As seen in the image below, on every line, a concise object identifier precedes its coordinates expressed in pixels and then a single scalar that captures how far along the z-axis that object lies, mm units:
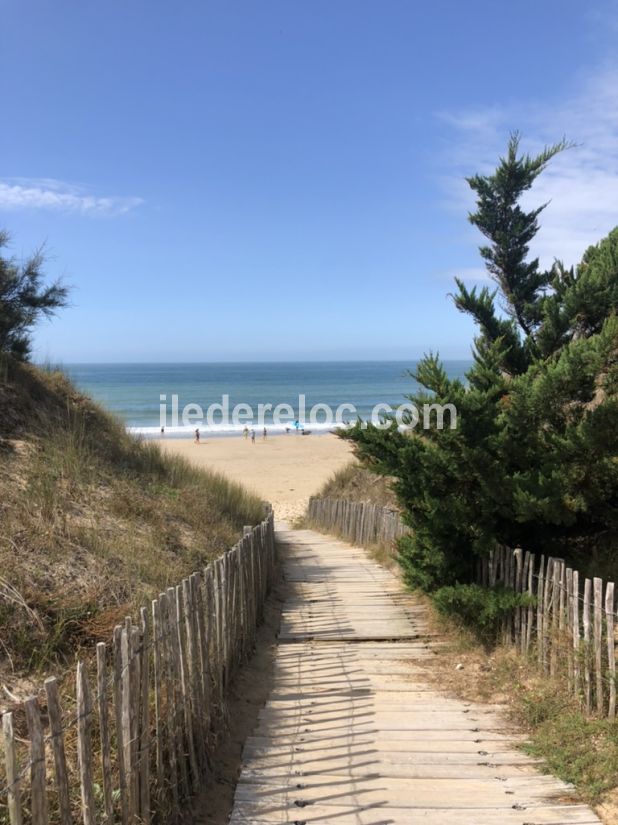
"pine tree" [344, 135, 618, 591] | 5348
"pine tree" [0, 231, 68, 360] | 9500
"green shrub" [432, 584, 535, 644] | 5277
